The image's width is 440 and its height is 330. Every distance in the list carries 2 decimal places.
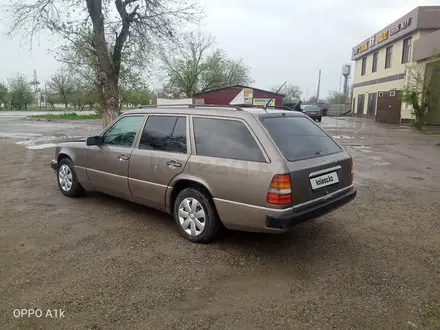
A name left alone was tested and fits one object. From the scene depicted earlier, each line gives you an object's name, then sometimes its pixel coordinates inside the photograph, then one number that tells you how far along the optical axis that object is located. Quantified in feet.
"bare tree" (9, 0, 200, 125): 40.19
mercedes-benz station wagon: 11.17
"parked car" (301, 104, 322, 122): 98.06
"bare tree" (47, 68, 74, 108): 175.52
